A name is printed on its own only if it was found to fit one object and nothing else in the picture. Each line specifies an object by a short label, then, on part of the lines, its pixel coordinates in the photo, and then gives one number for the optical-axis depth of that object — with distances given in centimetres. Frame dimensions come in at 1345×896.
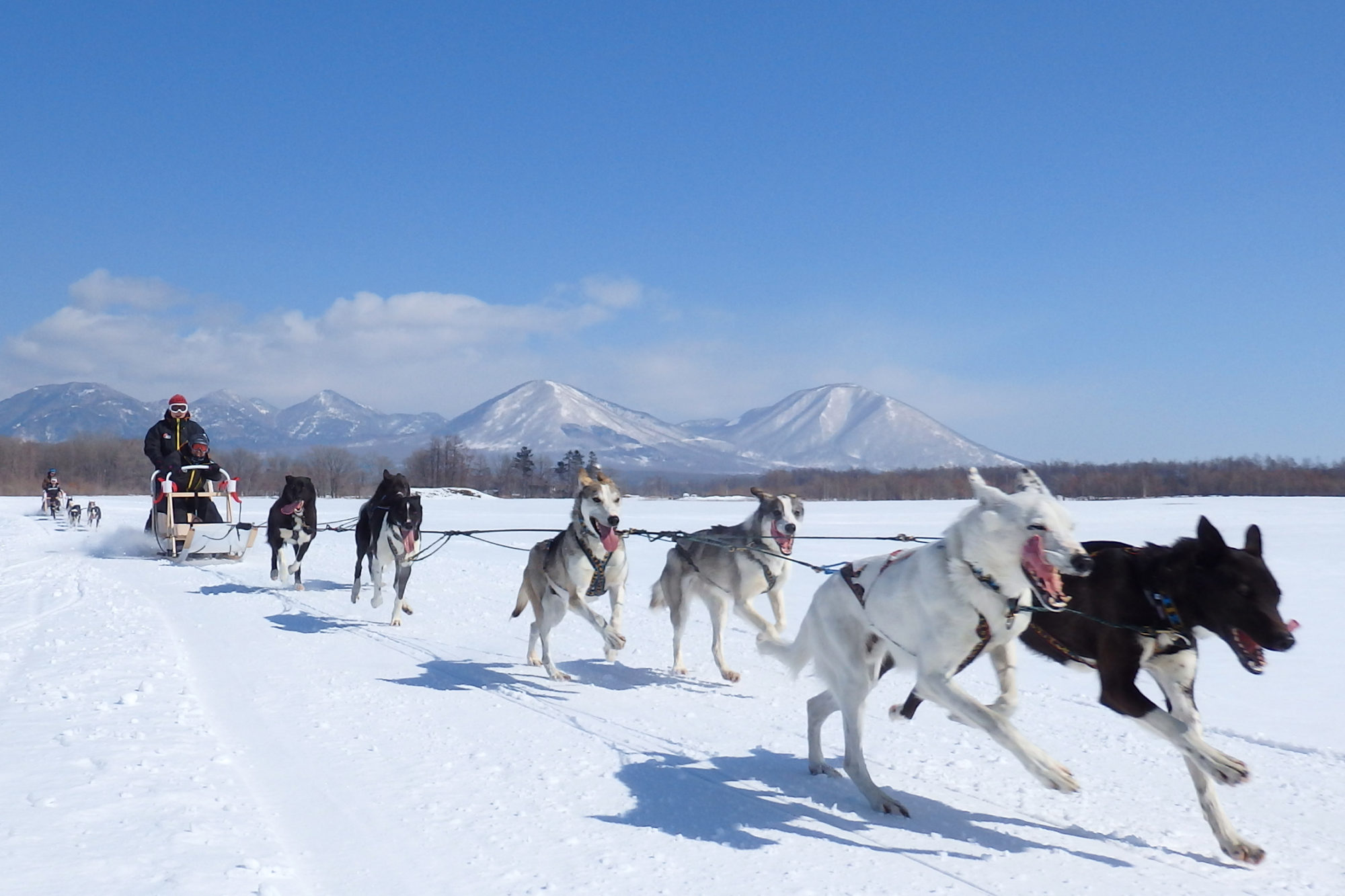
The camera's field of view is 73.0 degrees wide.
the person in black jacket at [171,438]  1598
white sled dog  385
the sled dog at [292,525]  1313
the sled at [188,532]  1614
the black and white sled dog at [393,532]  1054
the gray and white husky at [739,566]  759
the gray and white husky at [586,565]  764
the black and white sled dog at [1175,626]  396
